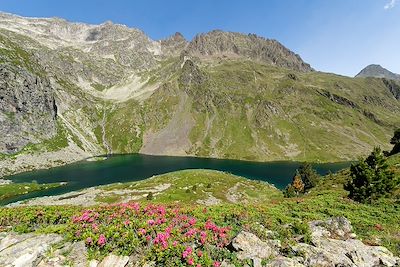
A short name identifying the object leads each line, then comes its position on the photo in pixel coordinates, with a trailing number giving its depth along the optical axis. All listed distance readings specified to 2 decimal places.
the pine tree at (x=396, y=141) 106.55
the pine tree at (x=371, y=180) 38.56
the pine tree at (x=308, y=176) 103.83
